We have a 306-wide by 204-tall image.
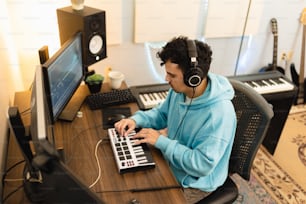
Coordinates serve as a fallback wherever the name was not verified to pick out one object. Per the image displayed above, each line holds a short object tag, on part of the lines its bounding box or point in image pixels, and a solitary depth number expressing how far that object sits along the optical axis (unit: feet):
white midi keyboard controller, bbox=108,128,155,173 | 3.92
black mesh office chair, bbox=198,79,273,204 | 4.09
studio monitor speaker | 5.20
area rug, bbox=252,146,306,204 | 6.66
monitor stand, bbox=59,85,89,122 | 5.01
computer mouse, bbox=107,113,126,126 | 4.82
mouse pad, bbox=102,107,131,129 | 5.12
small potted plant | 5.75
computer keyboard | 5.38
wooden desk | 3.63
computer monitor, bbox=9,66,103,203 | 2.39
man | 3.85
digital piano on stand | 6.56
